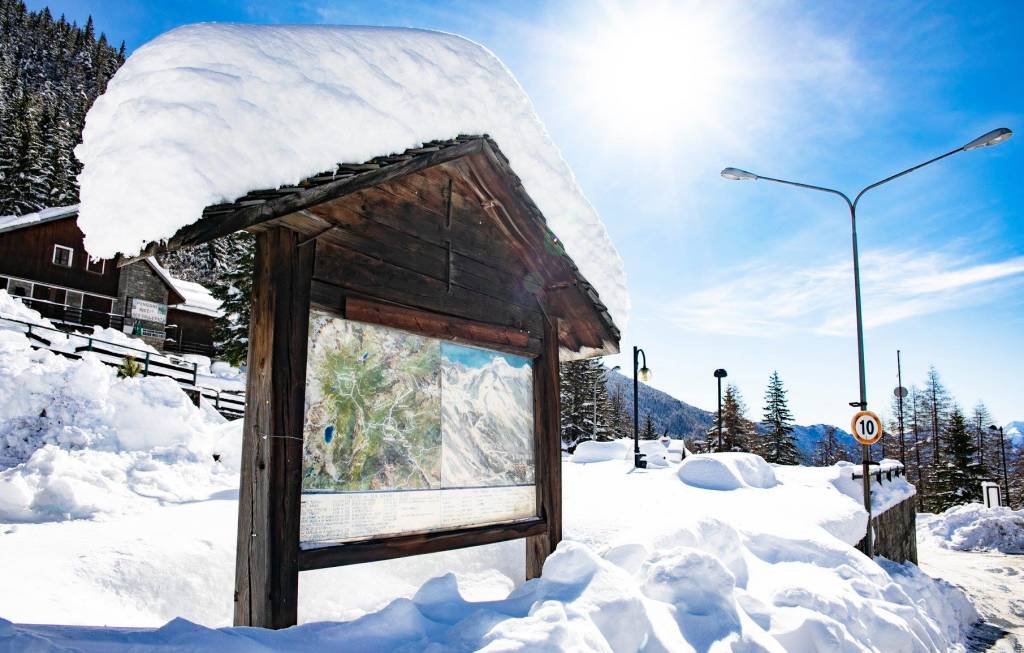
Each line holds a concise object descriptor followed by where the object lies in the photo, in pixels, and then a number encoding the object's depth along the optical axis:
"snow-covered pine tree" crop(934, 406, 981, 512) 41.41
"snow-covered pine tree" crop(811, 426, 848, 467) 80.50
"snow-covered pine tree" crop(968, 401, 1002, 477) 61.89
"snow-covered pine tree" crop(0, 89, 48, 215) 44.47
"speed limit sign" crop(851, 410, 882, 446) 12.60
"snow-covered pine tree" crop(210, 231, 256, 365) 26.86
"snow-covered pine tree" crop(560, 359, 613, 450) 45.94
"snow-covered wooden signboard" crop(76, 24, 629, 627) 3.46
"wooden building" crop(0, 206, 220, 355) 30.80
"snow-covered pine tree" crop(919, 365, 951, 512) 58.41
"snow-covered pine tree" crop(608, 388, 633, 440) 49.32
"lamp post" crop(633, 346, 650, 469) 19.74
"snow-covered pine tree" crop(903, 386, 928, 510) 55.34
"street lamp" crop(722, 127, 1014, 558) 13.57
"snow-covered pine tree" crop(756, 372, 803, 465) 50.76
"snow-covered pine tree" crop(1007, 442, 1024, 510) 52.41
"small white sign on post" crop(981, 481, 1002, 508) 29.02
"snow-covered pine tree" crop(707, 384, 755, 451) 49.41
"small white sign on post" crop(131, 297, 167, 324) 36.25
